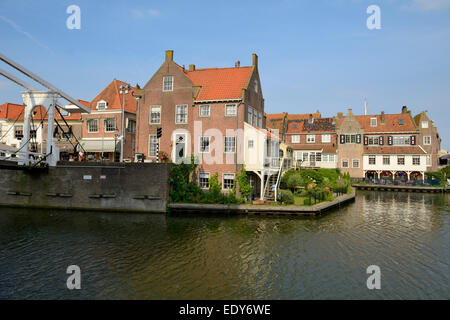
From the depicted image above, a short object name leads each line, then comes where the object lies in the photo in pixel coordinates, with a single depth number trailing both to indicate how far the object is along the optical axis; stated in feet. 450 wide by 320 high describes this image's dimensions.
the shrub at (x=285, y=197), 85.90
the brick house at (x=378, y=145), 184.14
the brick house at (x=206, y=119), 91.15
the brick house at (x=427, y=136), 186.60
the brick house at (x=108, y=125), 112.98
